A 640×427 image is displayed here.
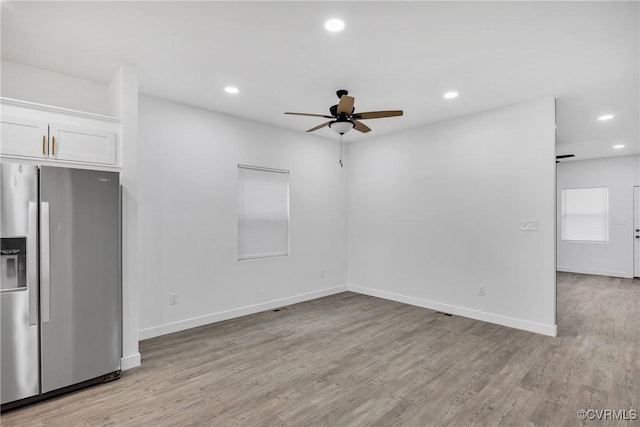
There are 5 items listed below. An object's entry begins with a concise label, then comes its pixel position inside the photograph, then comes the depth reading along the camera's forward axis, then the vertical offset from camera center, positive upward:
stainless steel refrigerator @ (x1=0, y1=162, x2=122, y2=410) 2.39 -0.53
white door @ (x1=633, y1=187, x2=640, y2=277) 7.20 -0.39
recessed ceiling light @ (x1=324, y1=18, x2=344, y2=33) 2.40 +1.43
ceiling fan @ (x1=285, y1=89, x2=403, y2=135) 3.37 +1.07
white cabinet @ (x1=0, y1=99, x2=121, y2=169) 2.64 +0.68
